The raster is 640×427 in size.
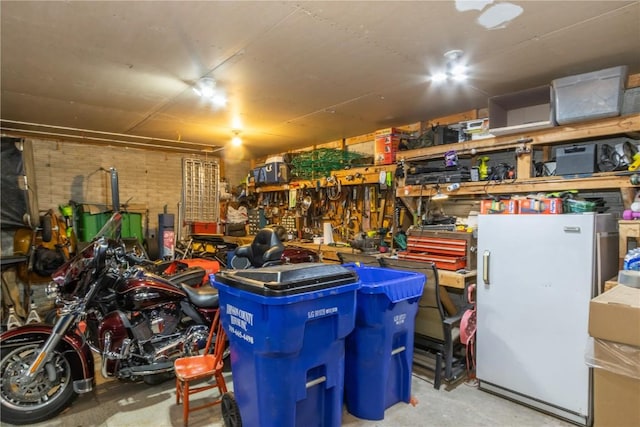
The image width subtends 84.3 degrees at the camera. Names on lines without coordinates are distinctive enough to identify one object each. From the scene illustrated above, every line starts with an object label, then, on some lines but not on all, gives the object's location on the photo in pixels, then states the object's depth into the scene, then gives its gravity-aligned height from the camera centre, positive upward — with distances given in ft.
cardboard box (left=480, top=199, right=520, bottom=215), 10.47 +0.00
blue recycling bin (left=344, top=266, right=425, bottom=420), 8.00 -3.19
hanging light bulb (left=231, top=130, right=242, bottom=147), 17.65 +3.66
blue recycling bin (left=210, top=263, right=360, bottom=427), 6.20 -2.42
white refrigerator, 8.20 -2.56
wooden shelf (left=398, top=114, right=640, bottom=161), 9.17 +2.08
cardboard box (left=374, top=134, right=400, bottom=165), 14.94 +2.47
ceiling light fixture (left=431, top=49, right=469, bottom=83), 8.93 +3.81
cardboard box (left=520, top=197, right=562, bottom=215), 9.68 -0.01
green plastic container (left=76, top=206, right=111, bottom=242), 18.25 -0.92
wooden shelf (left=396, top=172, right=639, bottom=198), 9.36 +0.63
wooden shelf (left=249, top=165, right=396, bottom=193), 15.25 +1.35
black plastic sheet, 14.96 +0.87
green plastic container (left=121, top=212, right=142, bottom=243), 19.31 -1.00
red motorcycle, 8.15 -3.17
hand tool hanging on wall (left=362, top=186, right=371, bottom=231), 17.01 -0.18
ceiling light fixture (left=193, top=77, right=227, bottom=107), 10.72 +3.77
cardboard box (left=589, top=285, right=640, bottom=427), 4.04 -1.82
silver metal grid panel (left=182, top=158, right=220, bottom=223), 22.33 +1.09
